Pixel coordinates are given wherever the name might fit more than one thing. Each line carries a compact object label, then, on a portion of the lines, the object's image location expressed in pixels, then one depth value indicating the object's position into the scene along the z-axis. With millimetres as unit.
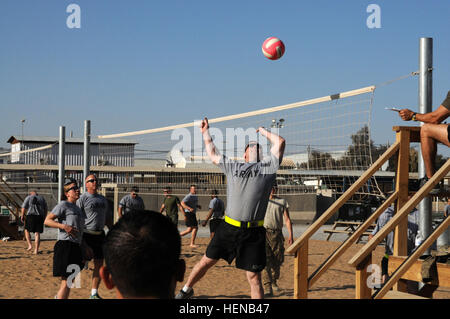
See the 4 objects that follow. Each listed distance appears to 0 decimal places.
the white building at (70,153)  38312
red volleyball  8625
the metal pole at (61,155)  12453
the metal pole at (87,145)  11500
